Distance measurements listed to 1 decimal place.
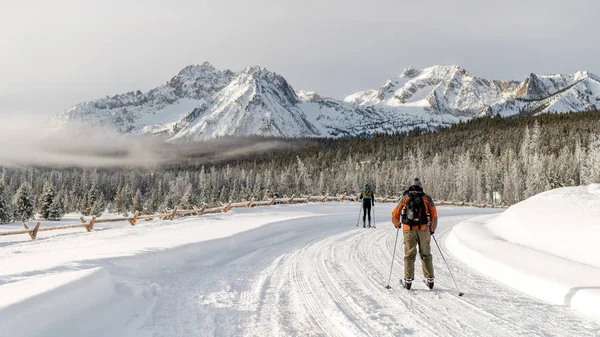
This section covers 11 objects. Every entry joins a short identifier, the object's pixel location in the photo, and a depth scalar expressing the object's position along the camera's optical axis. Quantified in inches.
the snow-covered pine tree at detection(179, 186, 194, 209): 2556.1
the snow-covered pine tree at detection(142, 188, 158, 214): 3323.3
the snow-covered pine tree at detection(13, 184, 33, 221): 2217.0
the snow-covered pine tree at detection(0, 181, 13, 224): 2014.0
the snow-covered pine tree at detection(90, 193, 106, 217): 3190.9
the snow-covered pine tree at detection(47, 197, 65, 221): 2381.9
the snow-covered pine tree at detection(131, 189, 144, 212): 3344.0
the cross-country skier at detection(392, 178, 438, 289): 300.2
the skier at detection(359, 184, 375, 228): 776.3
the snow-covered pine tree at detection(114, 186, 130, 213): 3890.3
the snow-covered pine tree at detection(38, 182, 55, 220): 2369.6
